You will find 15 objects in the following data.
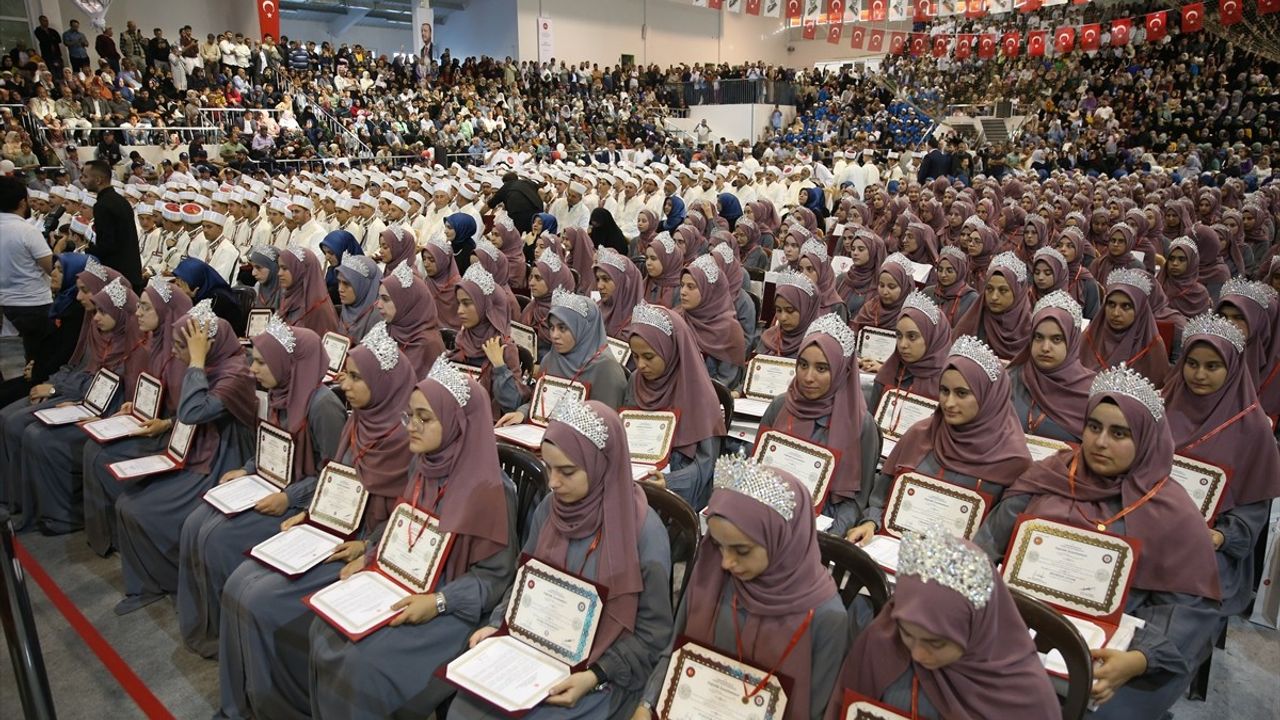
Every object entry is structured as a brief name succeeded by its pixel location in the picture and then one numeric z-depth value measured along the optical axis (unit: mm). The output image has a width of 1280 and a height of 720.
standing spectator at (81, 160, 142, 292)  5570
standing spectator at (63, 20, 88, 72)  14531
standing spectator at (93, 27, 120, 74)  14883
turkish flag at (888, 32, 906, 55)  26516
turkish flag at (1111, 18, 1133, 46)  18141
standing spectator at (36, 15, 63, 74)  14211
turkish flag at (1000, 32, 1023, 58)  20125
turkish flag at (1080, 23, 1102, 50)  18844
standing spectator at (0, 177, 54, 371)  4980
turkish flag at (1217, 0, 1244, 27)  15250
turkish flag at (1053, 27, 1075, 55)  20391
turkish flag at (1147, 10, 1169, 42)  18734
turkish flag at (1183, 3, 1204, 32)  16609
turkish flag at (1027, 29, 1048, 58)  20047
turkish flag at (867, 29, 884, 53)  21853
